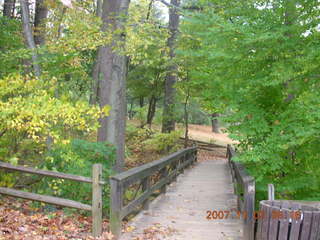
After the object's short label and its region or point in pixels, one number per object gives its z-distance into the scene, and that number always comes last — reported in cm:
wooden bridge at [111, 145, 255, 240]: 578
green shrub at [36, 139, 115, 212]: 670
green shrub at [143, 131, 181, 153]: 1973
